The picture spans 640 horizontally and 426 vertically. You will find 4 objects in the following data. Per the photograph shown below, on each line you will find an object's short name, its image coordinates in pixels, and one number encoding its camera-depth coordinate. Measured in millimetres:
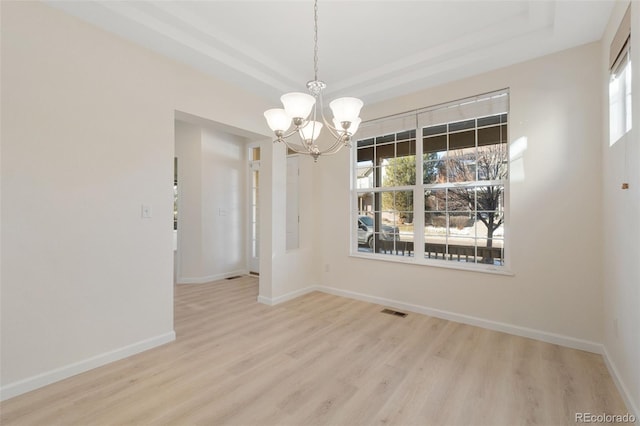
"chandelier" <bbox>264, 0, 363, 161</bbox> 1882
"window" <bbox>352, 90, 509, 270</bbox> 3193
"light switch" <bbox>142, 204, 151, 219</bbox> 2619
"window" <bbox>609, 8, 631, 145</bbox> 1926
